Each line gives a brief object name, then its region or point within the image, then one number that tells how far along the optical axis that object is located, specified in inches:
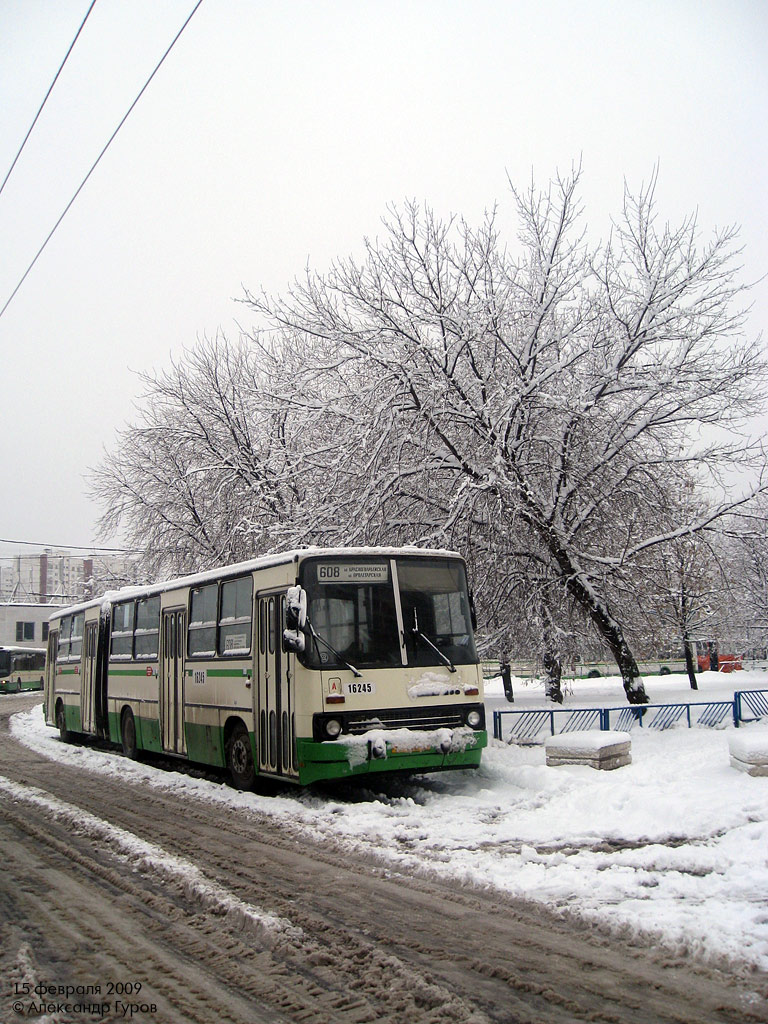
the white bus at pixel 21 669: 2244.1
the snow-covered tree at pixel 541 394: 669.3
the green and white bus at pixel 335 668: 408.2
